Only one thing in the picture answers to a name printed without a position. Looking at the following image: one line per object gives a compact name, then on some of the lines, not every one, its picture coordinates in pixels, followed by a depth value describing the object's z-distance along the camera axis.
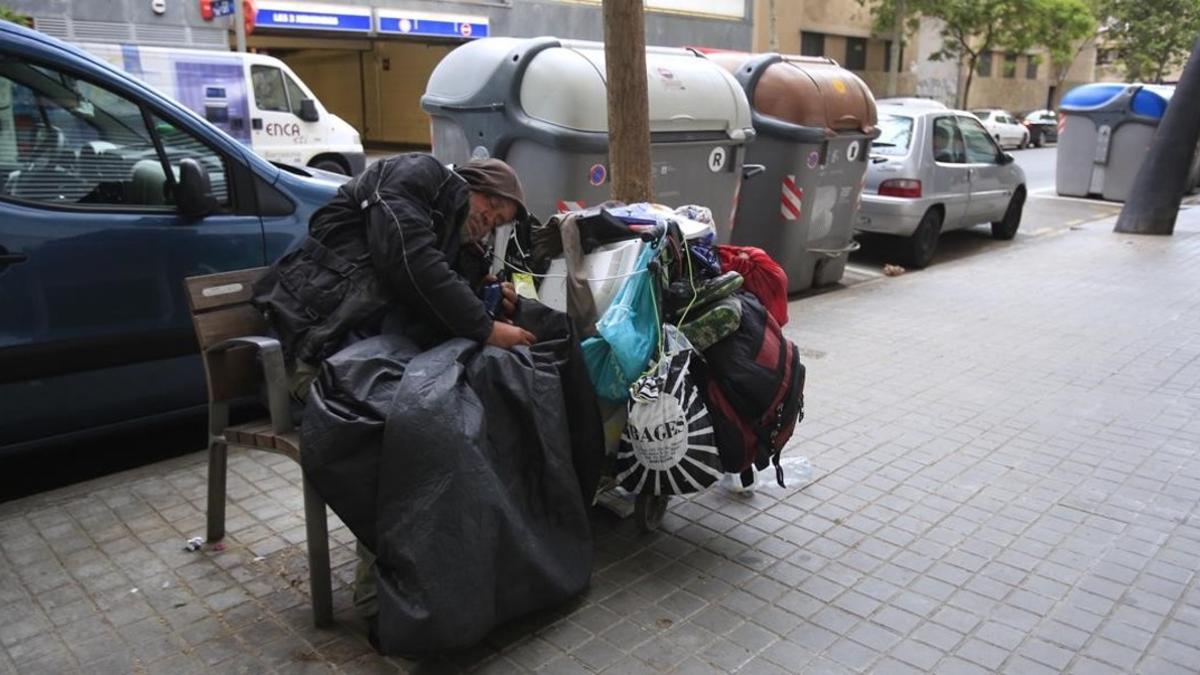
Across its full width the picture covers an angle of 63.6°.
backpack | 3.40
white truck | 13.02
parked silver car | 9.98
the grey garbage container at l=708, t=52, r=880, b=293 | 7.93
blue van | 3.96
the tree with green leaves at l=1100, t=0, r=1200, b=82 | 37.22
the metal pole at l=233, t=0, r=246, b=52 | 17.30
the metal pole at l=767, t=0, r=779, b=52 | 29.30
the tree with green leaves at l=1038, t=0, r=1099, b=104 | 35.34
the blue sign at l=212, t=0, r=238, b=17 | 17.48
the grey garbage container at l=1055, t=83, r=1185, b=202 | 15.13
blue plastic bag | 3.33
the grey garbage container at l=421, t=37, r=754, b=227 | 6.00
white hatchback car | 30.44
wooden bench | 3.07
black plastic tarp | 2.70
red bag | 3.76
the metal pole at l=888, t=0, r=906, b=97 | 31.88
